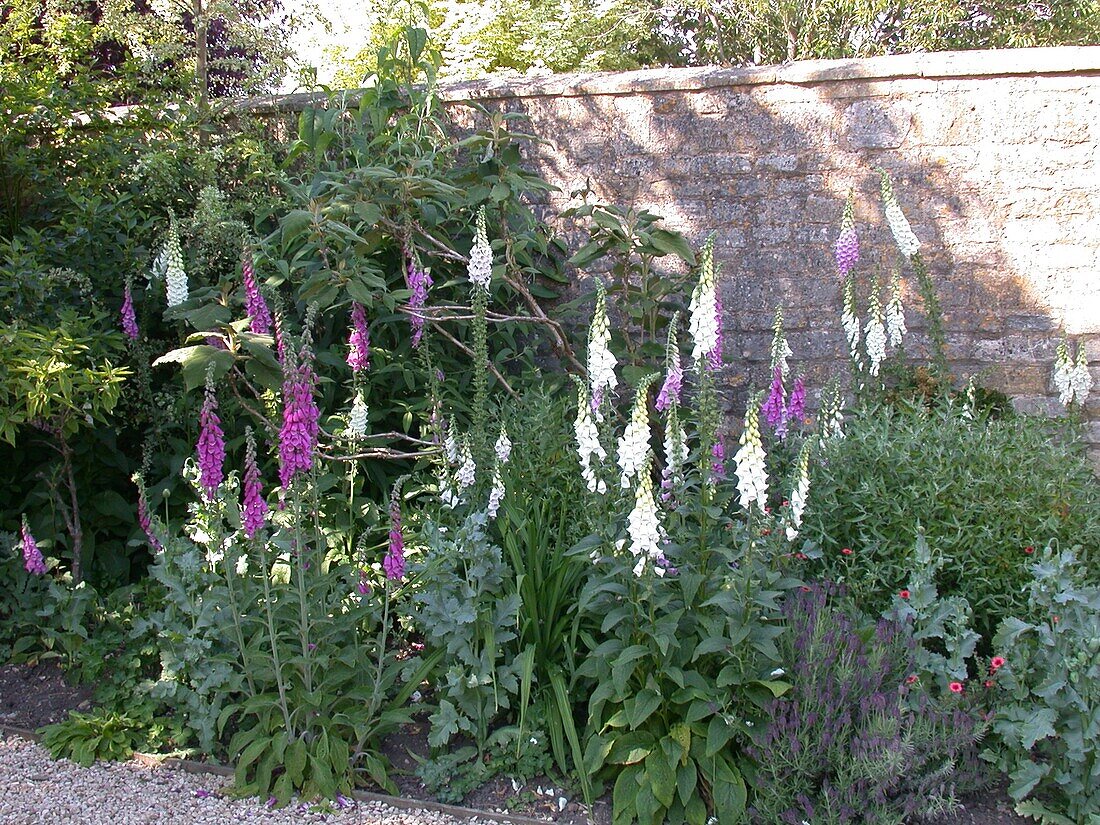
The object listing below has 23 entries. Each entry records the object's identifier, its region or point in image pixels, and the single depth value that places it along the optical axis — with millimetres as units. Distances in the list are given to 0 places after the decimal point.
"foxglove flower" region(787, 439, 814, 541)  2871
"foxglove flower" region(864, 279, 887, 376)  4240
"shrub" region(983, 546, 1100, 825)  2775
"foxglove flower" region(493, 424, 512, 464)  3574
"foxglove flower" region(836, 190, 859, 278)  4289
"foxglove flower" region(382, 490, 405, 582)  2971
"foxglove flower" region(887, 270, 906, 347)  4367
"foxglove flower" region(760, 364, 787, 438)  3568
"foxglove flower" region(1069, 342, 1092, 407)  4359
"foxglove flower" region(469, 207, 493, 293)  3791
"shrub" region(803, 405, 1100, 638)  3371
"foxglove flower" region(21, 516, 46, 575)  3582
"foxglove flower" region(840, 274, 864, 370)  4273
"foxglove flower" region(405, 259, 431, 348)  4125
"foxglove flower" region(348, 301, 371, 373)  3883
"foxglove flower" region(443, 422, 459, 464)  3545
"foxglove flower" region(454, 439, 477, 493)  3410
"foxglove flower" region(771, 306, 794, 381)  3416
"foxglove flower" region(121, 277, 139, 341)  3953
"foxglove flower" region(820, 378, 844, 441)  3834
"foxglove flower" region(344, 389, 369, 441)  3725
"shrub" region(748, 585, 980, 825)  2693
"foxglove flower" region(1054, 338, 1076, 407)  4277
